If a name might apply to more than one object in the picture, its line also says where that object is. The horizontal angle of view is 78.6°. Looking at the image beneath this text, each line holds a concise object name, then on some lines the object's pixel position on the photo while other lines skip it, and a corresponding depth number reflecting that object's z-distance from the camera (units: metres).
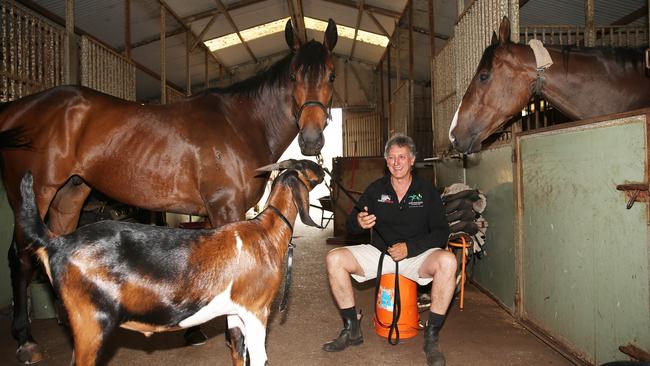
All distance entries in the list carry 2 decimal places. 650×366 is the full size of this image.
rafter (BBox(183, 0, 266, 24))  9.64
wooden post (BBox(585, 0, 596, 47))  5.05
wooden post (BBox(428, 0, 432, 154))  6.21
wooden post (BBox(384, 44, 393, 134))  10.68
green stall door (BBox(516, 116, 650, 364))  1.98
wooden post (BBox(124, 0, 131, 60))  6.66
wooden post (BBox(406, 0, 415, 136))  7.91
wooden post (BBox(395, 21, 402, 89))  9.80
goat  1.56
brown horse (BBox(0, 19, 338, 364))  2.78
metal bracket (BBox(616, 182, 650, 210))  1.89
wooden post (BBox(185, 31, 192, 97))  9.95
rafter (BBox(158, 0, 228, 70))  8.37
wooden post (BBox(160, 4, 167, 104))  7.43
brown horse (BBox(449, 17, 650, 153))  2.82
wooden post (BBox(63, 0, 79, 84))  4.54
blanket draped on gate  3.52
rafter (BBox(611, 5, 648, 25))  6.70
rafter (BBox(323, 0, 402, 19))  9.84
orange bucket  2.97
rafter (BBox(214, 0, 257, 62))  9.45
